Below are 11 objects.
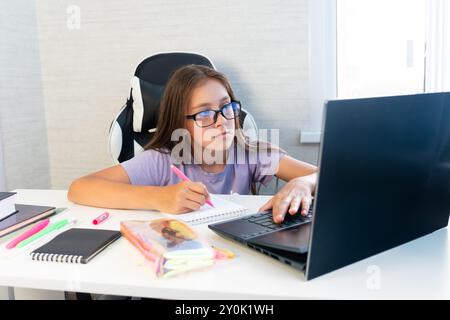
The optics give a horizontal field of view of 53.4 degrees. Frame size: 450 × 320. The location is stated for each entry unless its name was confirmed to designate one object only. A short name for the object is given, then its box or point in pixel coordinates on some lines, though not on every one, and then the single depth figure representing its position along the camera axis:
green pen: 0.88
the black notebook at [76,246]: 0.79
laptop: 0.62
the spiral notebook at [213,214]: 1.00
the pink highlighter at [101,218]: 1.00
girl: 1.21
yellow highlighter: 0.79
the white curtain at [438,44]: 1.97
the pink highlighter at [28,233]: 0.86
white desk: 0.66
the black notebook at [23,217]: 0.96
